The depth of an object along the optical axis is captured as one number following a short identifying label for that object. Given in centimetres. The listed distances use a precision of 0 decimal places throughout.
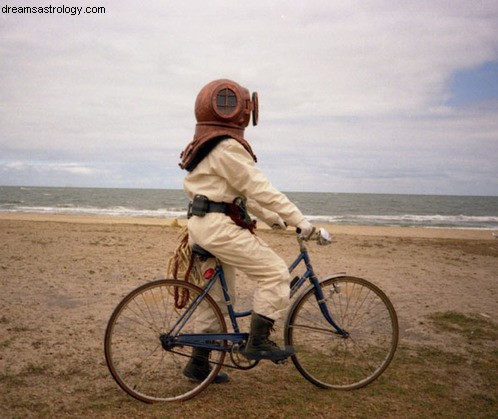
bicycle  290
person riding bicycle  276
